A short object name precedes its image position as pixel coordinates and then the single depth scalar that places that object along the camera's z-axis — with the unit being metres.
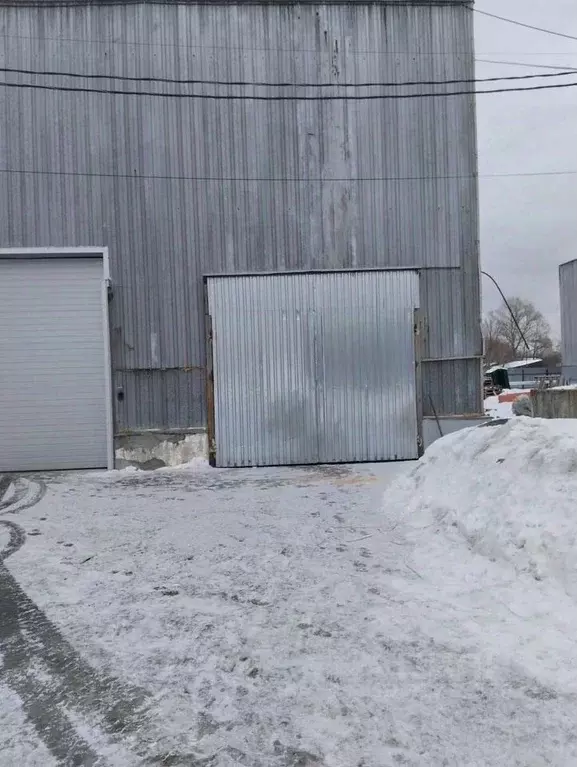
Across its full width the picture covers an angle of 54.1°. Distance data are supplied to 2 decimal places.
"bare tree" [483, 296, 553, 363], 98.56
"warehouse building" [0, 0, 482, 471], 11.29
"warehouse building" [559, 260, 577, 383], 24.52
